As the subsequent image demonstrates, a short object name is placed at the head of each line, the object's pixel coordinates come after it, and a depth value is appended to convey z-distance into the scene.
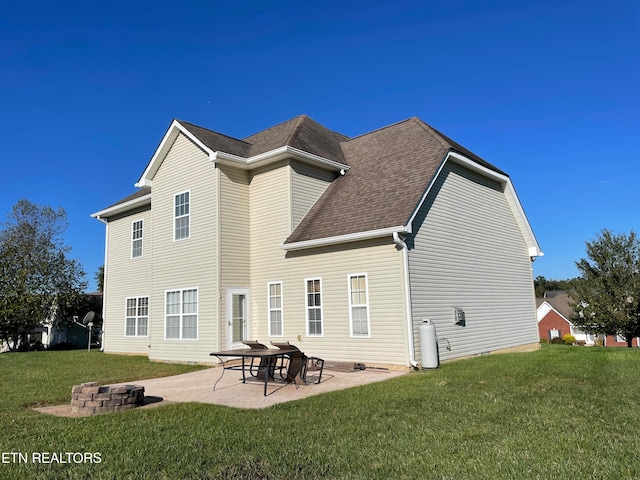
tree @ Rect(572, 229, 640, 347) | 31.28
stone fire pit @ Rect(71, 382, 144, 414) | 7.28
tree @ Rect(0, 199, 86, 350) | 27.45
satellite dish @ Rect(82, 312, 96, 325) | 21.48
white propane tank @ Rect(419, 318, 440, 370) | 11.02
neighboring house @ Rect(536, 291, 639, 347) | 46.88
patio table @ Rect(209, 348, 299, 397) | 8.68
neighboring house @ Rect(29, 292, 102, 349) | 34.25
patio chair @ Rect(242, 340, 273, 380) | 10.00
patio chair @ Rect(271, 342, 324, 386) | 9.41
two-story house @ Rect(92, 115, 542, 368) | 11.85
